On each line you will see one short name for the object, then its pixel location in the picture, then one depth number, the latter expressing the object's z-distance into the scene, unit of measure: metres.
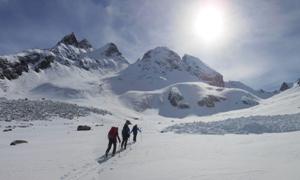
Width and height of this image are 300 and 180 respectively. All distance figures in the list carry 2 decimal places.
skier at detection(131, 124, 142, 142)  15.08
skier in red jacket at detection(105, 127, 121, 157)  11.32
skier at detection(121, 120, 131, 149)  12.91
